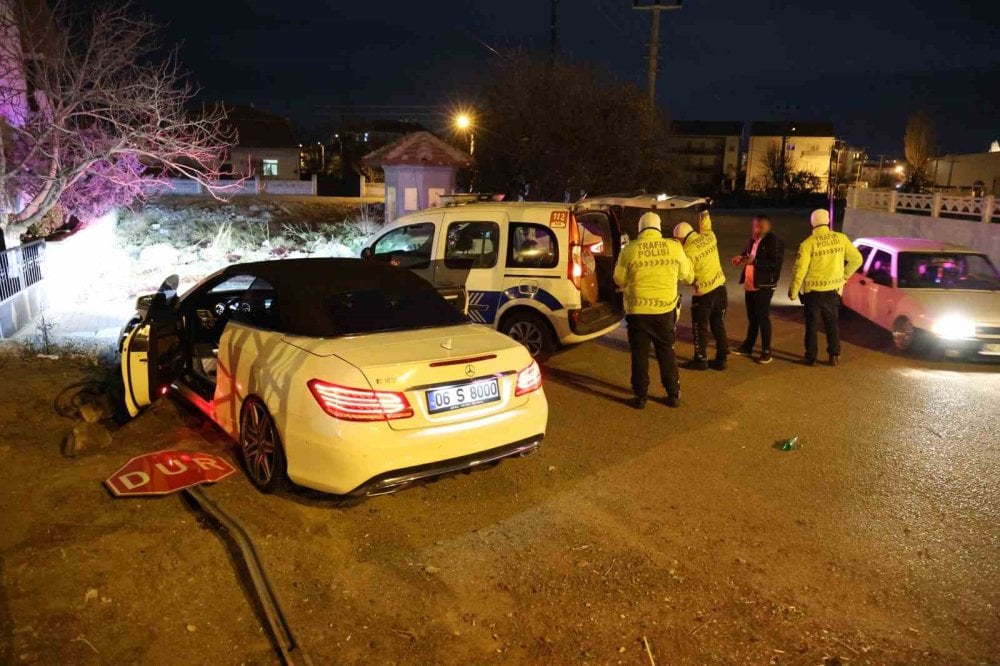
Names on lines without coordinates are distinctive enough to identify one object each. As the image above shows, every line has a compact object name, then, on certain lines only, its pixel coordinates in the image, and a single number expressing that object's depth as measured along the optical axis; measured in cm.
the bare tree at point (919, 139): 5516
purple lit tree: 1161
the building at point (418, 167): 1822
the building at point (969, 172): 3881
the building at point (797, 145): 7488
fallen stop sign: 455
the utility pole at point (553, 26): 2200
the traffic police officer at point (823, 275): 815
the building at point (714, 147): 7462
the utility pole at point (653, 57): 2014
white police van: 751
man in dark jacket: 834
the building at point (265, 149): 4991
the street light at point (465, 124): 2219
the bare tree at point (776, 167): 6375
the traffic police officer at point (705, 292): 782
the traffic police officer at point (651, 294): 646
